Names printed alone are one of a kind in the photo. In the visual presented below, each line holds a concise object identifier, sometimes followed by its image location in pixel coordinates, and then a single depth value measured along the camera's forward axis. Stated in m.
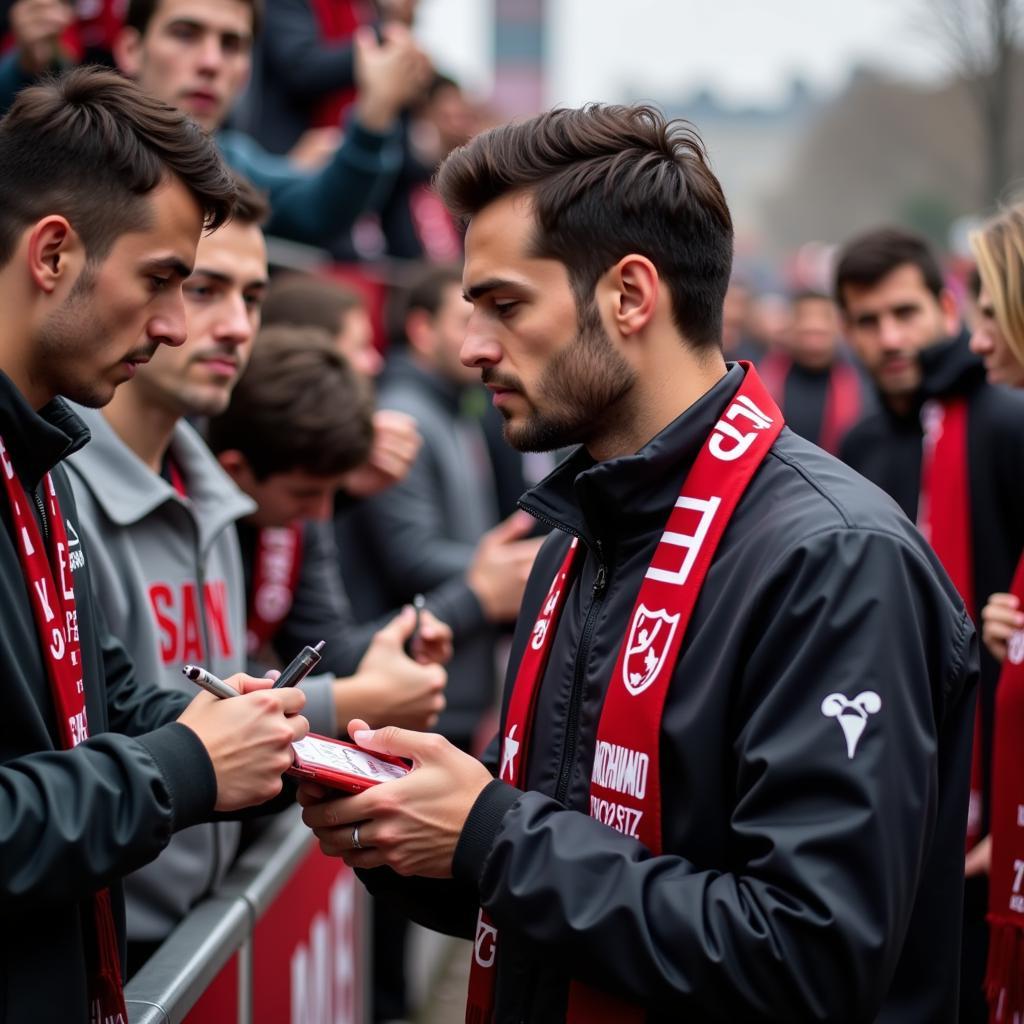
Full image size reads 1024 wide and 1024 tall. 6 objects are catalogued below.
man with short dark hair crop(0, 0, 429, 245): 4.51
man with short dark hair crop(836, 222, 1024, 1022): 3.93
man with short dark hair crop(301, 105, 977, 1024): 1.84
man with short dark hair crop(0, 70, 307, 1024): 1.94
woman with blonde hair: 3.02
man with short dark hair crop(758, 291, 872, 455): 10.15
